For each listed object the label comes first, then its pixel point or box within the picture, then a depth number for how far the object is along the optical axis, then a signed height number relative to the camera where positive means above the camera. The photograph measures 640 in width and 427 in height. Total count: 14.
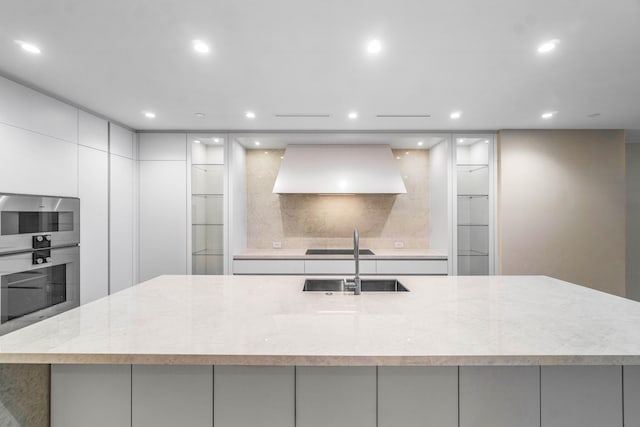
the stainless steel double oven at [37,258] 2.27 -0.34
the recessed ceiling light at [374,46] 1.88 +1.03
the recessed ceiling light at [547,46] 1.90 +1.03
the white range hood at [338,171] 3.92 +0.55
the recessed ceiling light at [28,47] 1.91 +1.04
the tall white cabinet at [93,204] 3.04 +0.11
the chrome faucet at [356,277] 1.82 -0.36
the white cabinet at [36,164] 2.30 +0.42
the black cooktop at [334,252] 4.11 -0.49
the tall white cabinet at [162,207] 3.90 +0.10
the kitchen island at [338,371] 1.02 -0.58
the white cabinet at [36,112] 2.31 +0.83
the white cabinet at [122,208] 3.46 +0.09
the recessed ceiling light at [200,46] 1.90 +1.04
